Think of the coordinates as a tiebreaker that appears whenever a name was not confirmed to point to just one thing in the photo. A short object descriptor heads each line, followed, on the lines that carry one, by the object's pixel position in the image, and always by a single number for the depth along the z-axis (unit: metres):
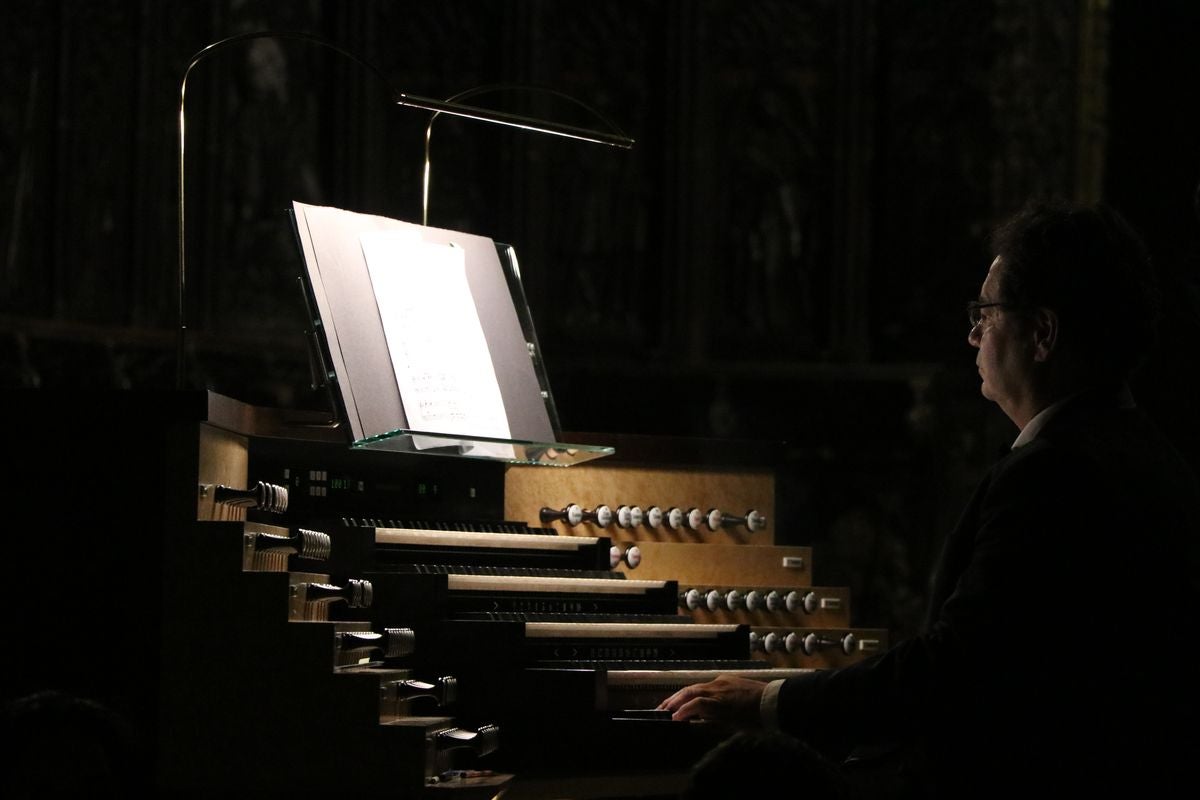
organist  4.89
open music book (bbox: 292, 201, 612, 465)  7.48
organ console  6.43
